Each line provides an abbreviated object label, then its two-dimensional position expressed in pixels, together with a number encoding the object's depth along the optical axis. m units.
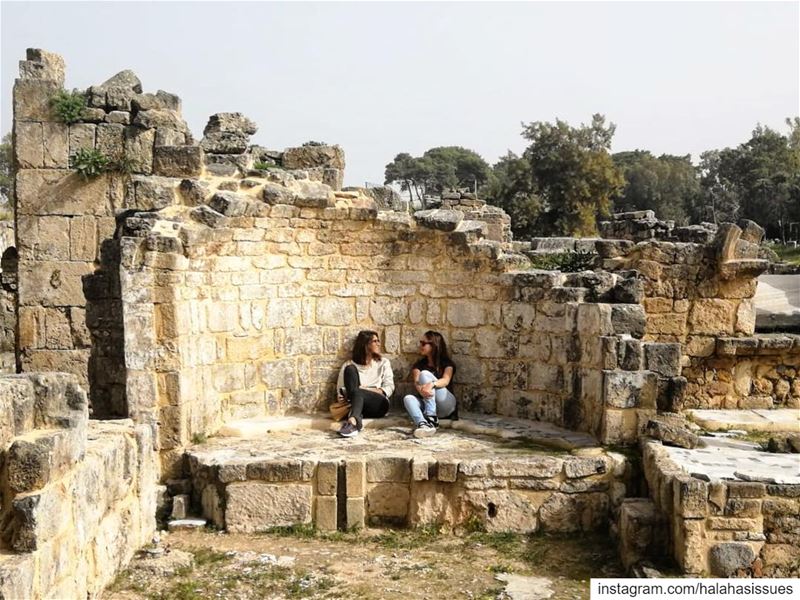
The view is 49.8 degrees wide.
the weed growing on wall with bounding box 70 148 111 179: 11.91
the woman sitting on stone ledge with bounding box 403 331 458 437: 8.85
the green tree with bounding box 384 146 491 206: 59.28
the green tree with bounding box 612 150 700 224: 50.06
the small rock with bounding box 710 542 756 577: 5.95
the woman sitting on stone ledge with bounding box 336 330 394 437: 9.08
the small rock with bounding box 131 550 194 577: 6.30
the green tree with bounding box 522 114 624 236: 35.78
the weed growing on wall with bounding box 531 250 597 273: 9.93
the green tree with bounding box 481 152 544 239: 35.59
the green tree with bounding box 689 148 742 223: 44.82
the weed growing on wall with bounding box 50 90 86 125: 11.91
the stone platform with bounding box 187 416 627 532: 7.41
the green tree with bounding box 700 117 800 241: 39.41
